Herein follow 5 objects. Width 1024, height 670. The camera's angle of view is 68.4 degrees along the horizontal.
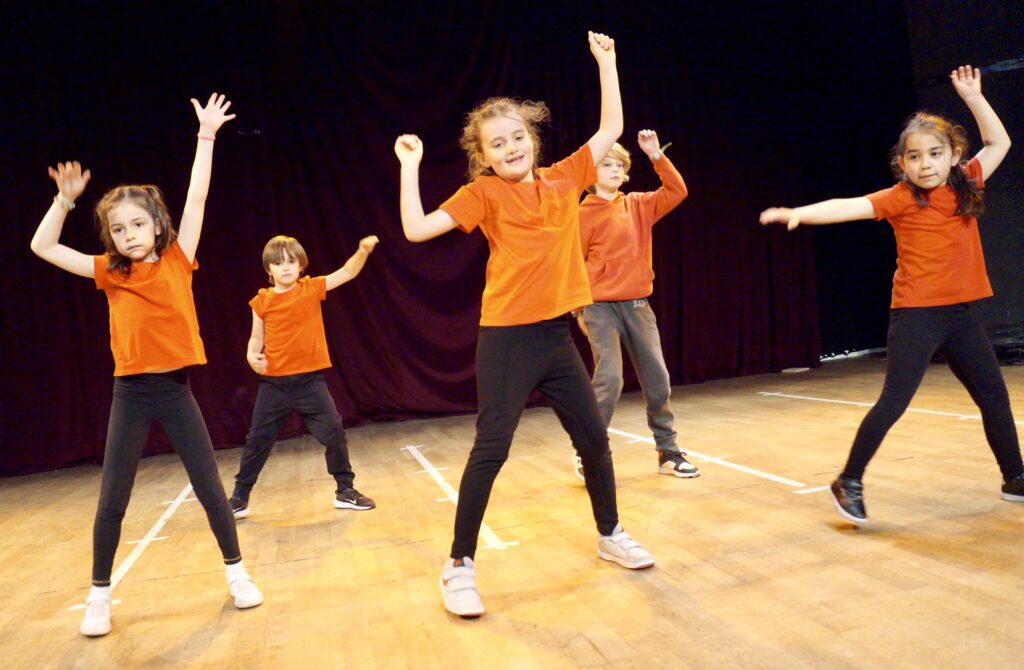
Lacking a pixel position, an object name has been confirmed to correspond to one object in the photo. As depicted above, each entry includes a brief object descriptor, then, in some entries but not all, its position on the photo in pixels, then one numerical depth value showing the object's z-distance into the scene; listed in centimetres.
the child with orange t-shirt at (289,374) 383
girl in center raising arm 225
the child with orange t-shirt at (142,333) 238
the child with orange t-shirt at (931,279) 258
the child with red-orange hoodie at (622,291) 368
